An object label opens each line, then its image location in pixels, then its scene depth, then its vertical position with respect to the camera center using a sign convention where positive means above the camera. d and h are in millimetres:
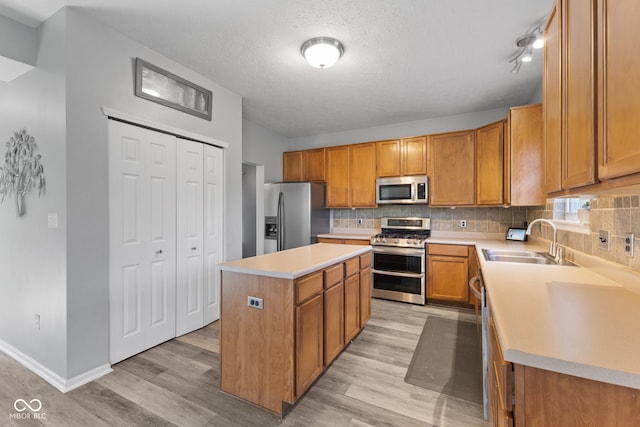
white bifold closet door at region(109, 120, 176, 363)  2252 -236
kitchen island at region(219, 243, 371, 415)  1711 -757
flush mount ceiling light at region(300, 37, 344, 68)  2311 +1357
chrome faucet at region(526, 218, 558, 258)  2259 -298
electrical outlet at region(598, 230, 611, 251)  1608 -167
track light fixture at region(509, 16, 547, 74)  2156 +1405
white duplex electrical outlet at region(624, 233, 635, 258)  1368 -158
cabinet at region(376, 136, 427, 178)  4086 +834
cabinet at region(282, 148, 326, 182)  4836 +829
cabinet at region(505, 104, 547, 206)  2836 +584
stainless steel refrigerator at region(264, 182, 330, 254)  4387 -53
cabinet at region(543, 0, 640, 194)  777 +410
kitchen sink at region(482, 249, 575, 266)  2335 -398
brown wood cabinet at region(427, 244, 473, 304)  3549 -795
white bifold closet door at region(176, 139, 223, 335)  2789 -227
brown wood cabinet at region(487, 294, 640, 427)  662 -477
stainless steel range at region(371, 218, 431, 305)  3758 -768
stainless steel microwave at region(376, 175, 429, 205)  4031 +325
